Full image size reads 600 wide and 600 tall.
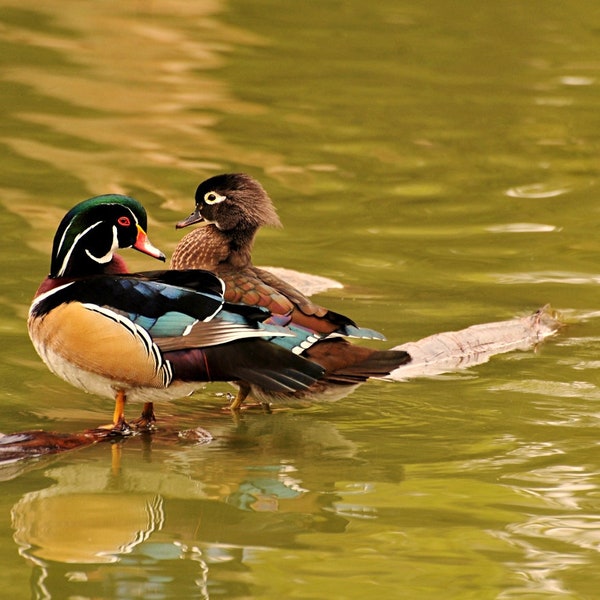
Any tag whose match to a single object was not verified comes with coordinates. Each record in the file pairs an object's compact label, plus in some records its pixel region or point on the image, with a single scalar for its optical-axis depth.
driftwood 16.33
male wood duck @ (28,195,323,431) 13.41
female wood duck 13.88
